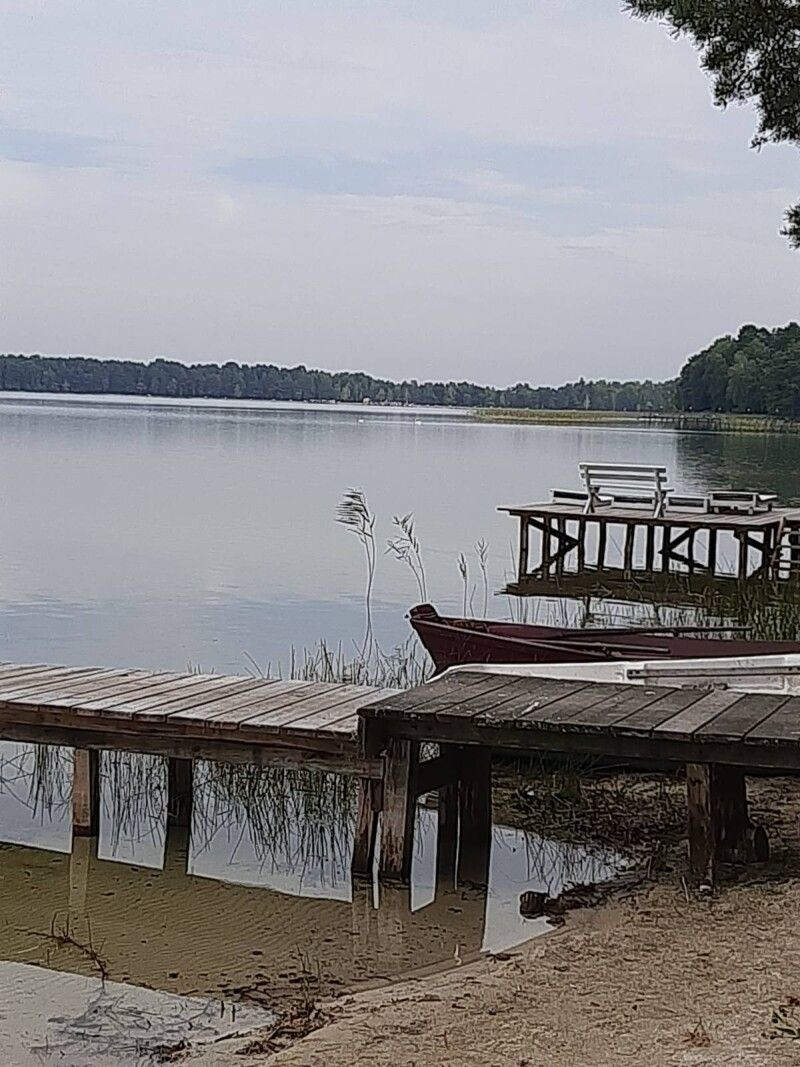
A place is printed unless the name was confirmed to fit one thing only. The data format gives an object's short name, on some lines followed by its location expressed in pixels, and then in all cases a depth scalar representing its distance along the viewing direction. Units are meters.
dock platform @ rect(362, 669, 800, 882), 6.62
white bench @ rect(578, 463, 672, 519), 24.94
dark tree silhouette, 10.52
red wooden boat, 9.67
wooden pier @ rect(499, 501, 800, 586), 23.41
